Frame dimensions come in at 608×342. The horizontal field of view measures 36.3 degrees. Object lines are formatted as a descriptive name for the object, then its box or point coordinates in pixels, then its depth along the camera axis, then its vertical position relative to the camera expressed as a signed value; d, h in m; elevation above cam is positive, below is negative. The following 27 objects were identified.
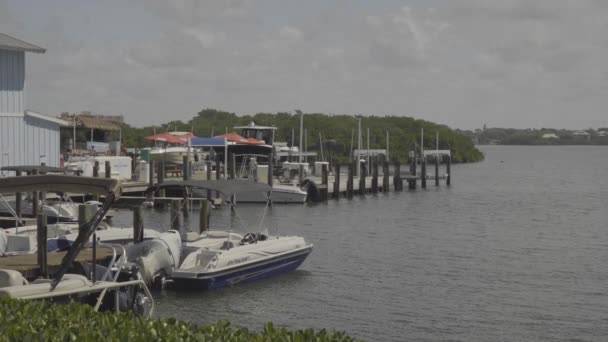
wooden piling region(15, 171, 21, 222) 32.84 -1.84
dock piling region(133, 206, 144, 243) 24.73 -1.93
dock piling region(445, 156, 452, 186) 76.47 -1.79
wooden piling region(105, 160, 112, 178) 43.12 -0.76
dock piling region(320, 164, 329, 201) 56.61 -1.89
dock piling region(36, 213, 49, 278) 19.45 -1.98
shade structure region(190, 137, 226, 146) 54.53 +0.73
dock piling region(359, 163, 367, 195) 62.78 -1.87
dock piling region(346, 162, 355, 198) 60.28 -1.87
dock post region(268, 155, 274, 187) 50.36 -1.05
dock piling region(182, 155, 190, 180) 43.91 -0.70
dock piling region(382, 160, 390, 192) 66.62 -1.76
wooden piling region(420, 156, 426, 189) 71.52 -1.52
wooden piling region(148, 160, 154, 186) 44.69 -0.97
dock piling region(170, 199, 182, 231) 28.98 -1.91
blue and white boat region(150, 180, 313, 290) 23.33 -2.68
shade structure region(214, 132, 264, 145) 61.19 +0.98
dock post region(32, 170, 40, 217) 33.93 -1.82
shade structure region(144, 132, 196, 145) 58.94 +1.06
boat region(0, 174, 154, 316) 15.84 -2.27
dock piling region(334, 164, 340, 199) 58.31 -1.76
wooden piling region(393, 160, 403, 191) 69.06 -1.83
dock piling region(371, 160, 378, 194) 64.81 -1.68
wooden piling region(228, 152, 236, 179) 51.47 -0.70
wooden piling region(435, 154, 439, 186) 74.81 -1.62
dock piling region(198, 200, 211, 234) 29.09 -1.93
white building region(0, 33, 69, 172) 38.41 +1.46
